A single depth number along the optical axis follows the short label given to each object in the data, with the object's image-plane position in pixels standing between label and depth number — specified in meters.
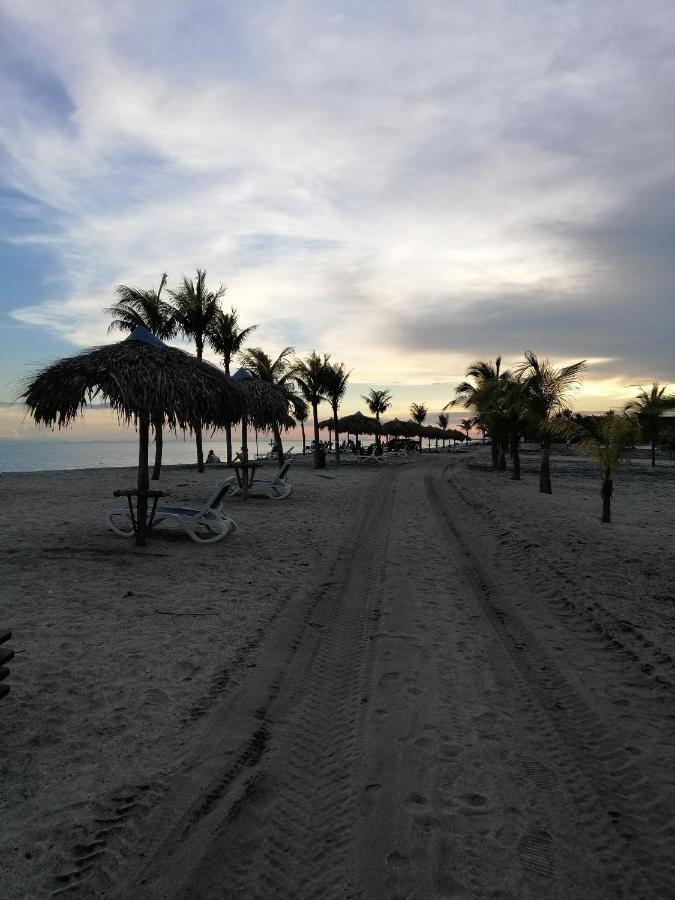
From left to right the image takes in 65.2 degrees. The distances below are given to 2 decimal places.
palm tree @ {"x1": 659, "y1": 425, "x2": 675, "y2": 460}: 29.33
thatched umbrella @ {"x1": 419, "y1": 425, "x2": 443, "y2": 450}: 57.88
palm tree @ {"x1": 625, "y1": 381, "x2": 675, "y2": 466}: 22.88
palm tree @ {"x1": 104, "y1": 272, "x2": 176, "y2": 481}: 20.98
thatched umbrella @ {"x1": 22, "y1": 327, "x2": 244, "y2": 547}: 7.93
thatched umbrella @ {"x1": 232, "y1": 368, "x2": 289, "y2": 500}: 19.23
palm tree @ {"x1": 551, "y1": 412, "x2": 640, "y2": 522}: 11.57
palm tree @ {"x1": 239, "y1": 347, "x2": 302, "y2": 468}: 24.60
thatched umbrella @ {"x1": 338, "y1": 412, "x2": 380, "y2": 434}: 38.53
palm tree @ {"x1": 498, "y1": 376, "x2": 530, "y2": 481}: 18.72
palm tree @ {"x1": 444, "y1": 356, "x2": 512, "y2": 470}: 21.19
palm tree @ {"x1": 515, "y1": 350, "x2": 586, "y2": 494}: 17.44
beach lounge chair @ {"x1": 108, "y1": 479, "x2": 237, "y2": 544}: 9.03
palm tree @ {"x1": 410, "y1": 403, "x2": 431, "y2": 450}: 66.31
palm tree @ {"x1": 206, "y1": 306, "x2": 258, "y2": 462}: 23.42
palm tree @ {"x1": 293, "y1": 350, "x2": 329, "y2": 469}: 27.20
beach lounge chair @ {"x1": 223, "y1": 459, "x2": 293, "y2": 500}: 15.07
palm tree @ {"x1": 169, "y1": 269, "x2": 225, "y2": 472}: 21.73
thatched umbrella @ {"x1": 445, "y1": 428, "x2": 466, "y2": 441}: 76.70
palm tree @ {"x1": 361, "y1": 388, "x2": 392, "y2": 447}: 47.41
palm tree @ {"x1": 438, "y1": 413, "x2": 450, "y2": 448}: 88.00
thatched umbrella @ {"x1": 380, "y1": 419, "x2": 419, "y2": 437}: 44.19
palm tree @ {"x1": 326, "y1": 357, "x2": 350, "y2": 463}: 27.73
